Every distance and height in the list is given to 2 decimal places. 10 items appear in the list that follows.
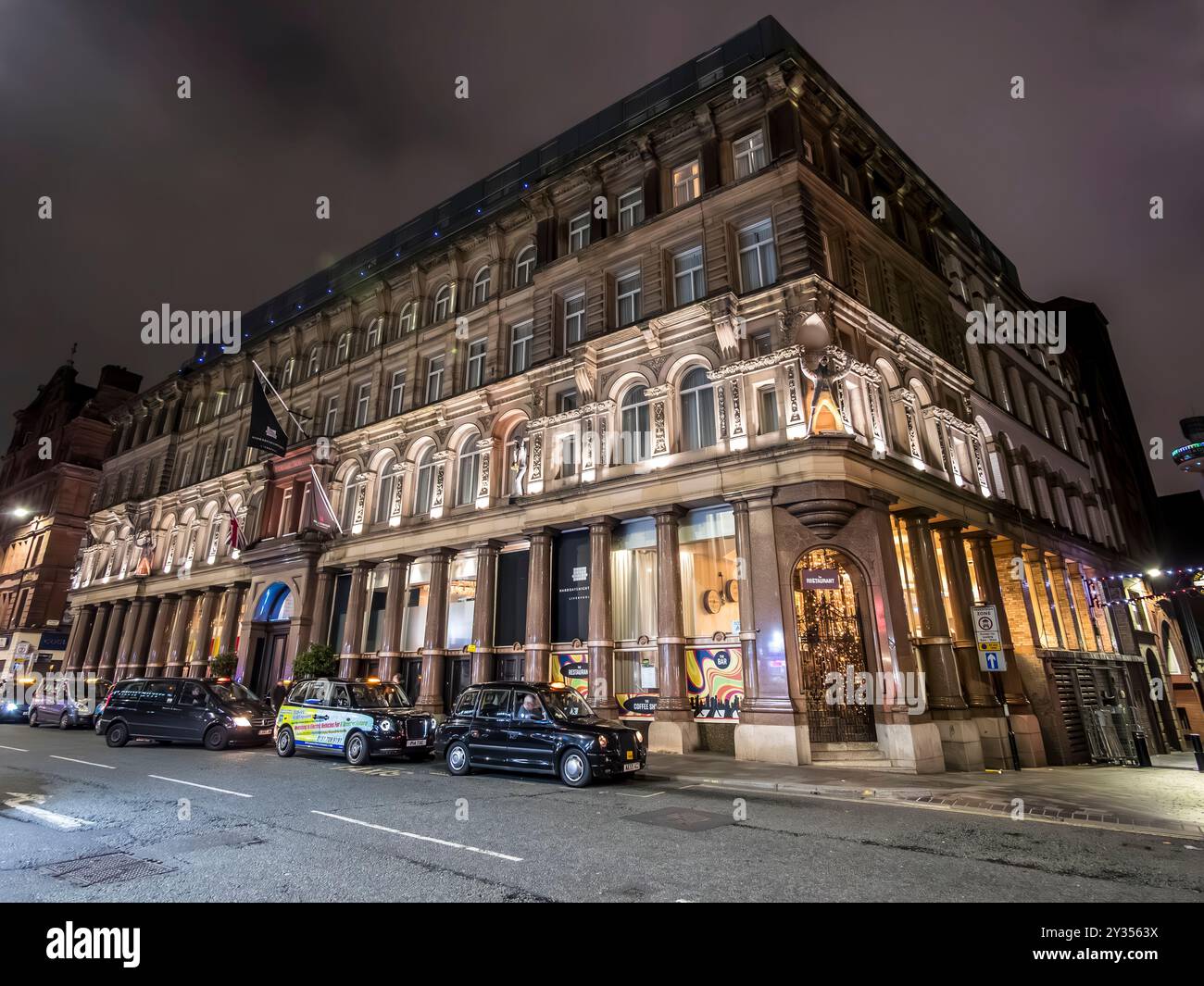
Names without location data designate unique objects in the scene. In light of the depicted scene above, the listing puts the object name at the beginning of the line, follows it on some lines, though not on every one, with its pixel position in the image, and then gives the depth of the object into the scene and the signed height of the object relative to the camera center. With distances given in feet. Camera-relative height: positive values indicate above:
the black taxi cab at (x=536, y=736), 38.14 -3.52
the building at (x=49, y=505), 150.61 +47.57
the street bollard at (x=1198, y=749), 50.30 -6.17
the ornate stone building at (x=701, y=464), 53.42 +23.98
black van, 56.08 -2.56
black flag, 89.66 +35.99
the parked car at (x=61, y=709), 84.28 -2.88
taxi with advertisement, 47.85 -2.99
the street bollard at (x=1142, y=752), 61.05 -7.58
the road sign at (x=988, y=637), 47.44 +2.85
